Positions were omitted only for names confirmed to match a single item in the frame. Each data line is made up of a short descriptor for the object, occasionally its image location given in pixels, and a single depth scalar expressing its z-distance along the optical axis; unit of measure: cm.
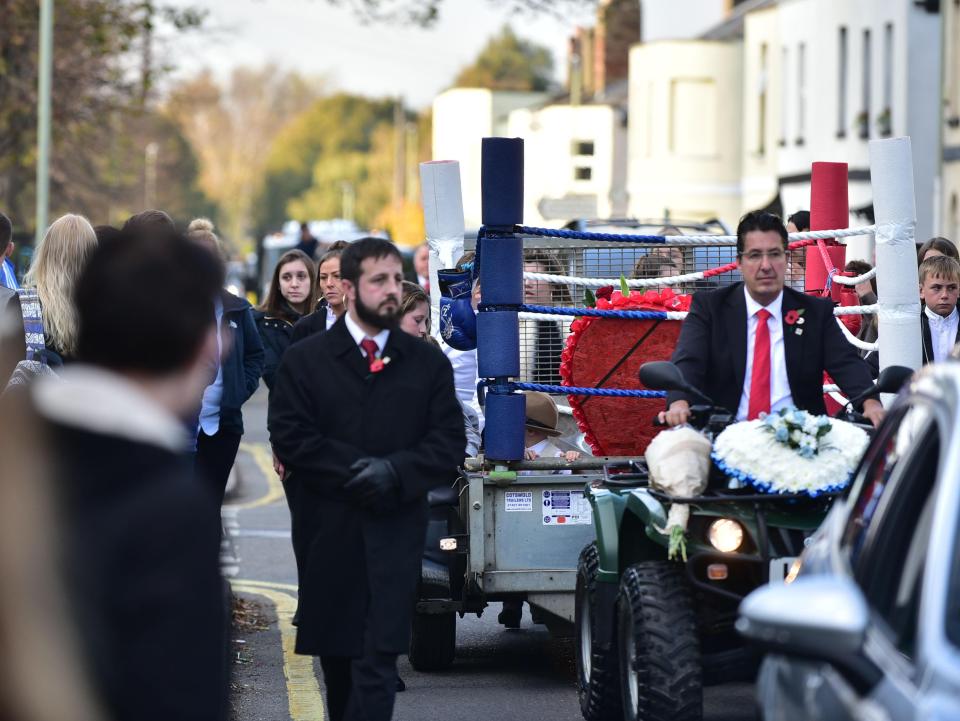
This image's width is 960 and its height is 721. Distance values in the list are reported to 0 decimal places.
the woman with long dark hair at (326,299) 1795
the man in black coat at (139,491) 544
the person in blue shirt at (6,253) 1819
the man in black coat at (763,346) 1408
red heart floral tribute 1720
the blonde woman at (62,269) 1561
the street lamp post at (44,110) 5277
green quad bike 1252
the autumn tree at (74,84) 5562
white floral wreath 1252
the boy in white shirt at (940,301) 1956
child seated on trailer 1742
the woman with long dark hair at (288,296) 2064
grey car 679
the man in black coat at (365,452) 1262
